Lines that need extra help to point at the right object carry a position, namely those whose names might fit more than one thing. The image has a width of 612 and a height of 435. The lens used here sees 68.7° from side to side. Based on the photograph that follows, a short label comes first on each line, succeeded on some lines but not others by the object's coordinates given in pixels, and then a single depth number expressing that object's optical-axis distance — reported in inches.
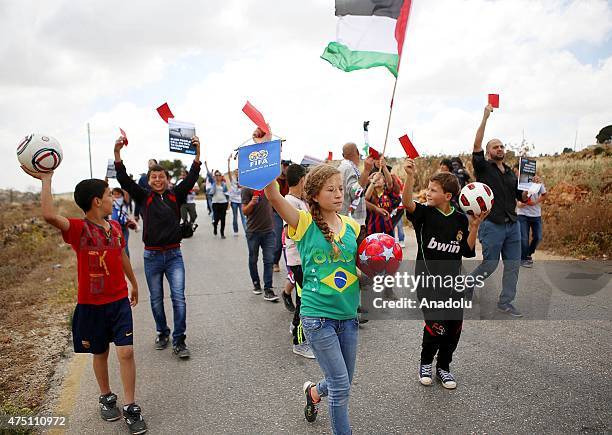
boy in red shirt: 130.5
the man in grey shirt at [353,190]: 216.8
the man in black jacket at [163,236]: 177.3
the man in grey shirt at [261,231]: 251.4
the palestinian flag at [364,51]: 162.6
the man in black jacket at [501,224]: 212.2
